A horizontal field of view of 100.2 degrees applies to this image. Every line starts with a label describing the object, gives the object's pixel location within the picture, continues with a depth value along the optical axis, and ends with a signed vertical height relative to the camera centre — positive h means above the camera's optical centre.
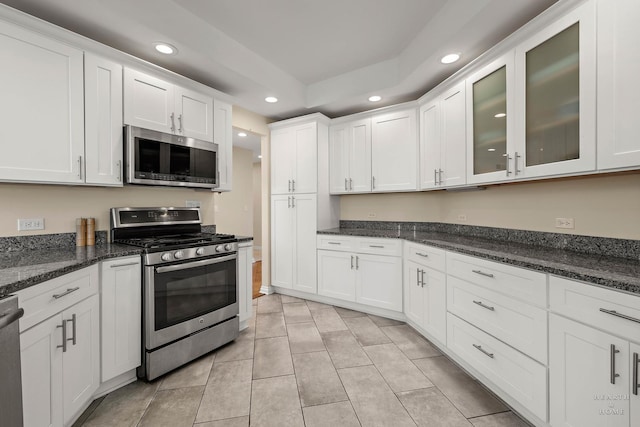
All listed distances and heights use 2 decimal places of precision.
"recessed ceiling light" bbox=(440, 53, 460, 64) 2.40 +1.41
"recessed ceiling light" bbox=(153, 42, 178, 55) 2.20 +1.38
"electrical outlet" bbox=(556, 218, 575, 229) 1.93 -0.09
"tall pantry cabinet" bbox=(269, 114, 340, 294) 3.63 +0.19
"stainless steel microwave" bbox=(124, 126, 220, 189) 2.20 +0.48
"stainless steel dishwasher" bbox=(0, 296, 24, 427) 1.05 -0.62
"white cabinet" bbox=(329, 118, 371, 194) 3.58 +0.76
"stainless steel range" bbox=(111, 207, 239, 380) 1.99 -0.62
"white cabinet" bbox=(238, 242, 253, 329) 2.73 -0.71
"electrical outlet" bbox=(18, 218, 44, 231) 1.89 -0.08
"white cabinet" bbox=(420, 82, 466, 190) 2.54 +0.74
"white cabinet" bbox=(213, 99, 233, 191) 2.90 +0.82
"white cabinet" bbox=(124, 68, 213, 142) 2.22 +0.97
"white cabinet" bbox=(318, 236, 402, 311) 3.04 -0.72
